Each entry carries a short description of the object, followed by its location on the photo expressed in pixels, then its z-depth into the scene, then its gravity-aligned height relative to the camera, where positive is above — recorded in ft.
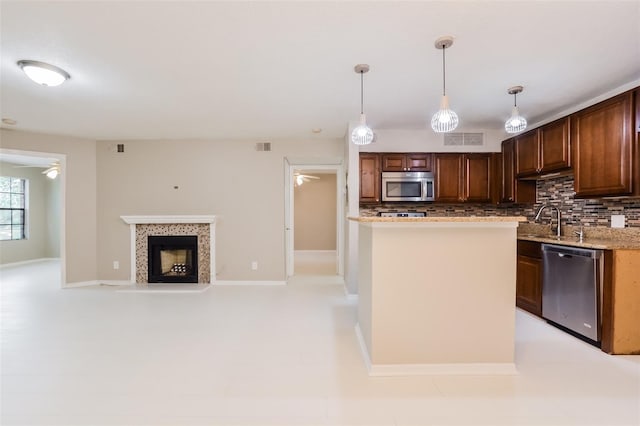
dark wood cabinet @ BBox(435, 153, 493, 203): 13.69 +1.66
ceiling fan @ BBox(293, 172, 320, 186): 21.39 +2.65
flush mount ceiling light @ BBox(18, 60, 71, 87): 7.54 +3.86
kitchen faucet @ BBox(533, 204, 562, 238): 11.59 -0.14
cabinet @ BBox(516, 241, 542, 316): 10.12 -2.52
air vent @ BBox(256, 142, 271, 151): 15.51 +3.63
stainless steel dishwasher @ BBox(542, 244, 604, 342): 7.98 -2.40
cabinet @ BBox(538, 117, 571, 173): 10.22 +2.47
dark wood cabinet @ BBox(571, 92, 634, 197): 8.32 +2.03
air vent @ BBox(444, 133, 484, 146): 13.70 +3.54
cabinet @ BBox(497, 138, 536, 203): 12.94 +1.23
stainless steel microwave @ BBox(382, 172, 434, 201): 13.62 +1.22
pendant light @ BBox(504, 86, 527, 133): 8.57 +2.69
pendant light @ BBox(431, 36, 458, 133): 7.21 +2.40
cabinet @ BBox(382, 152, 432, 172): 13.71 +2.35
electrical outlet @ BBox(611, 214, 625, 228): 9.45 -0.33
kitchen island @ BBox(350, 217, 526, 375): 6.61 -2.16
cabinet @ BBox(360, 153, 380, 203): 13.69 +1.76
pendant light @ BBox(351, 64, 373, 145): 8.68 +2.44
